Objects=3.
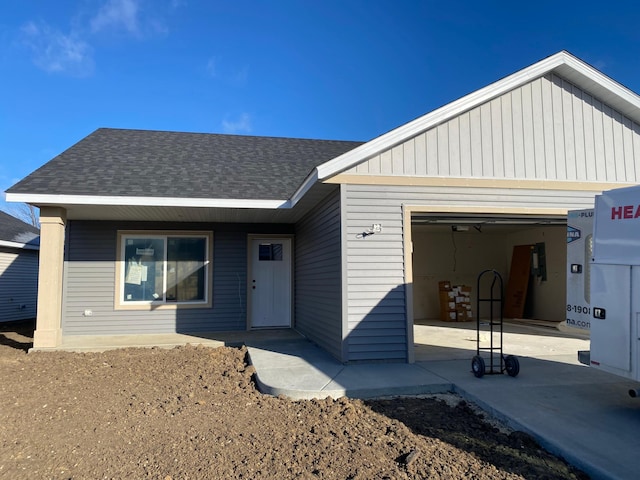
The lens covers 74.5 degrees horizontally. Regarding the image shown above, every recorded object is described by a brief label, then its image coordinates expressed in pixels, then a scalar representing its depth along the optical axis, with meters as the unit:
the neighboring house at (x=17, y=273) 13.33
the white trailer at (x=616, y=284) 3.86
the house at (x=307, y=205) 6.46
